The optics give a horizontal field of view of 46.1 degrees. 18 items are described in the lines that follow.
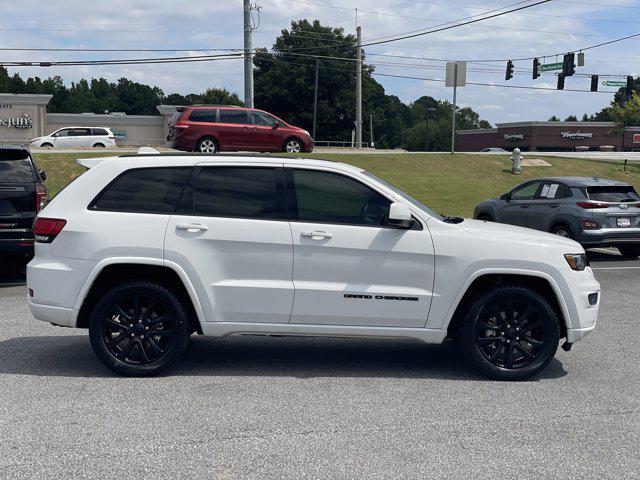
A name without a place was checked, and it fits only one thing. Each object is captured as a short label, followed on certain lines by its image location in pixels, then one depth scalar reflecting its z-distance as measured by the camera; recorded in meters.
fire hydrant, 27.18
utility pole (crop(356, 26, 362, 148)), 48.38
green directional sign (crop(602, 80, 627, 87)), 47.38
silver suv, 13.30
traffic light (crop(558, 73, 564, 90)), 42.34
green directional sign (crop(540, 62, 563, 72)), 44.47
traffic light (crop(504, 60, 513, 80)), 45.92
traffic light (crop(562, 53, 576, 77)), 41.34
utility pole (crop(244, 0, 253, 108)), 36.03
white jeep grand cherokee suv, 5.85
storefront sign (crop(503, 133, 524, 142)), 86.19
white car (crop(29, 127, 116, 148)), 38.62
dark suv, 10.04
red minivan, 24.59
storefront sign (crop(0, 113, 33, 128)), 56.69
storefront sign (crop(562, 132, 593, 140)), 83.12
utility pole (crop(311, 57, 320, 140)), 72.81
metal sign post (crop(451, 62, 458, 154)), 25.78
